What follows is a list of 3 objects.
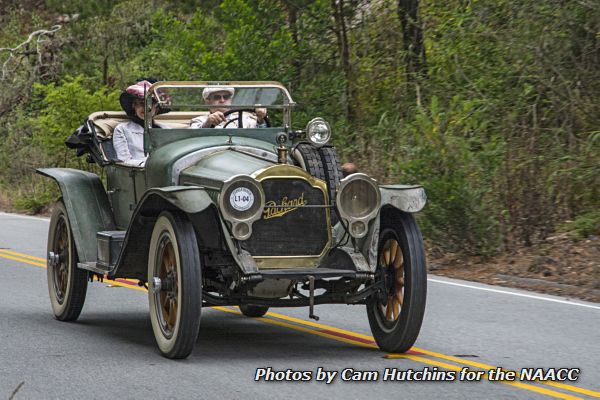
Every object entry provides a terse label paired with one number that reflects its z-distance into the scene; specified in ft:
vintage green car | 51.55
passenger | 66.39
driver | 63.82
